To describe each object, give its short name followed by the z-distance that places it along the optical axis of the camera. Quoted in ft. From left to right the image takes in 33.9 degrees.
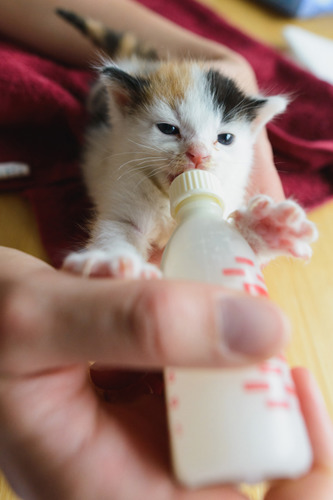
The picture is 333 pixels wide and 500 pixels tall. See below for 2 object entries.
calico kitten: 0.60
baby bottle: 0.40
